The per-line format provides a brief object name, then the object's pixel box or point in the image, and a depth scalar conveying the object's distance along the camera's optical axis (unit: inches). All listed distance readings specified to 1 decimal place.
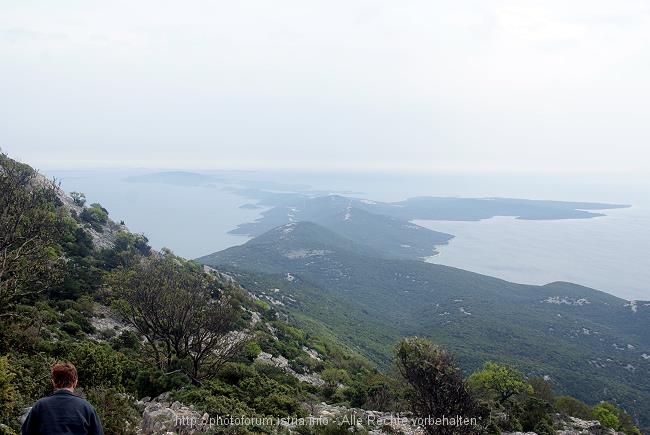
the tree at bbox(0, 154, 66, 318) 640.9
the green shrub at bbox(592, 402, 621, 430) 1163.3
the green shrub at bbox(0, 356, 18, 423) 331.3
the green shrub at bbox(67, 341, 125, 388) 501.7
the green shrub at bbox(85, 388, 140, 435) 382.3
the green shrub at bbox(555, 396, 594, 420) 1113.4
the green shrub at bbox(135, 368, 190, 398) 618.2
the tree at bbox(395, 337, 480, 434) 603.8
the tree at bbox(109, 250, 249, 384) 719.1
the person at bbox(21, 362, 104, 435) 203.6
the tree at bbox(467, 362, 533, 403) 1013.8
